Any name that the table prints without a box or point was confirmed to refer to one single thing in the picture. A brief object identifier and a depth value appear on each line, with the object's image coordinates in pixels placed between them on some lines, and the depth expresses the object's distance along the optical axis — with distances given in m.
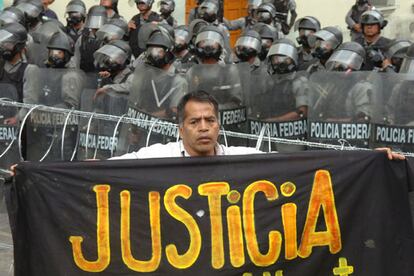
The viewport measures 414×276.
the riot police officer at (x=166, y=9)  15.49
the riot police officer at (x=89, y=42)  11.60
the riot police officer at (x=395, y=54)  10.00
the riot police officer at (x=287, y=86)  8.89
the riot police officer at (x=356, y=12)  15.14
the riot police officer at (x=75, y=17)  13.33
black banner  5.25
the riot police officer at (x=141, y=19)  12.71
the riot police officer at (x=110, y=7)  13.91
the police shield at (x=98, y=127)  8.41
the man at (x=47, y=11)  14.51
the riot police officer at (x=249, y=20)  14.97
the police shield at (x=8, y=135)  8.90
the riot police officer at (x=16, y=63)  9.64
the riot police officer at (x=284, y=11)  16.16
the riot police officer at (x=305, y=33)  11.37
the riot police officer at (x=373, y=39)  10.60
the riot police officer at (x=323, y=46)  10.30
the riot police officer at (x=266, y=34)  12.18
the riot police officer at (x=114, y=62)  9.66
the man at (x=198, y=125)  5.16
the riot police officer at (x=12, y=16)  12.93
